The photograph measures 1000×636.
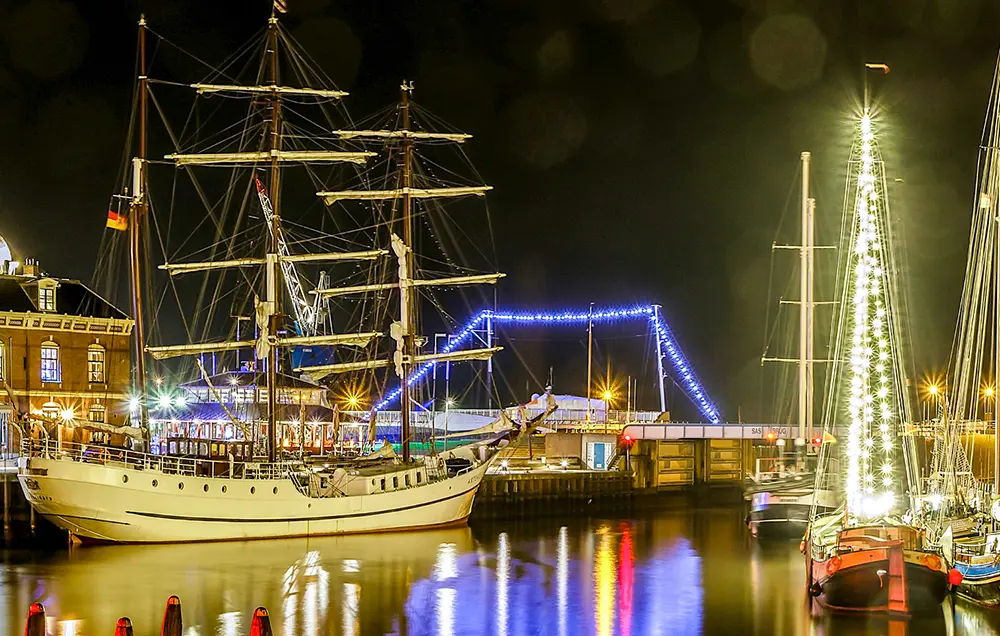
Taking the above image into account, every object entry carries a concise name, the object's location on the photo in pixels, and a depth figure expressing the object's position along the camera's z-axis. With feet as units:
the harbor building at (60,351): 175.94
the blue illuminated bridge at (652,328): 299.79
